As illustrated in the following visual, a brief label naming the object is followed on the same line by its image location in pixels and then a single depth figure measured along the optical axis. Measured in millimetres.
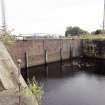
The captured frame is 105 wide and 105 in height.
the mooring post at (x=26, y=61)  14960
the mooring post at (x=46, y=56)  16758
